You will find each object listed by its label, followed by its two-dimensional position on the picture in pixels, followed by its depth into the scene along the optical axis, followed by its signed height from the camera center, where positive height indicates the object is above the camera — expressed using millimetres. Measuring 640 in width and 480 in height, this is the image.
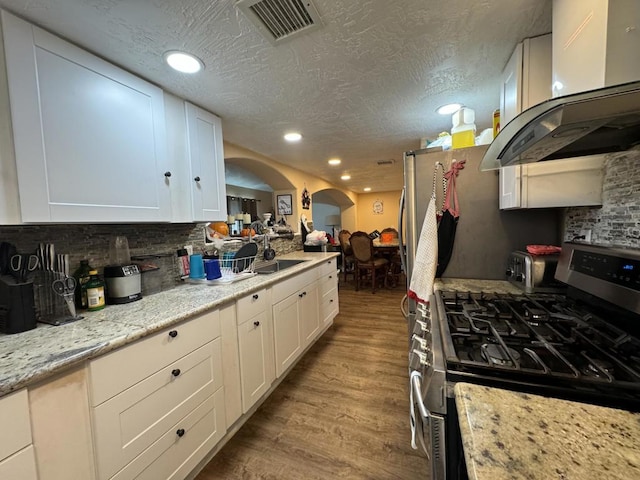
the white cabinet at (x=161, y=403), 890 -706
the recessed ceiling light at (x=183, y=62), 1220 +845
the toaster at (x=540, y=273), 1222 -270
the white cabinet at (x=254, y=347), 1529 -769
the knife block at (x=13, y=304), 957 -256
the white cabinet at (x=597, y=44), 649 +482
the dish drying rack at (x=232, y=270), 1763 -319
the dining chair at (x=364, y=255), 4520 -555
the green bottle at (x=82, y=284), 1241 -243
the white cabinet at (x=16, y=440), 655 -539
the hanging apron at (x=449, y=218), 1622 +24
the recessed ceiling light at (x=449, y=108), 1872 +858
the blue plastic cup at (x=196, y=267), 1785 -255
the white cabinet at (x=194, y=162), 1579 +466
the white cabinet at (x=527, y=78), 1163 +664
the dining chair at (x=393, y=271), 4891 -932
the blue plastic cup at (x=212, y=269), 1765 -271
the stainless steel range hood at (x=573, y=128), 582 +257
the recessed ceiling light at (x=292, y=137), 2327 +854
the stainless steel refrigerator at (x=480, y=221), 1524 -8
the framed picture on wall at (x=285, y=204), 3822 +355
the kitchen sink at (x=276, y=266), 2280 -376
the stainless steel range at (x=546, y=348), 596 -378
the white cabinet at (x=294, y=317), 1914 -768
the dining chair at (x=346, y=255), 5364 -636
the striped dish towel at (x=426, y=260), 1553 -232
